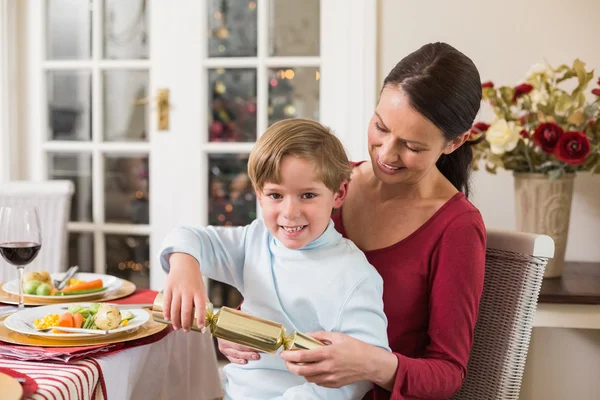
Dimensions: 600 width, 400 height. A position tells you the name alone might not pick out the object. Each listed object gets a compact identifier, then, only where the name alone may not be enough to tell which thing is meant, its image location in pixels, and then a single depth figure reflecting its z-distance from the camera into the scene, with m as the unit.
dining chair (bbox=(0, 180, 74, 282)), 2.71
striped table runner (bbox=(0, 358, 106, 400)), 1.03
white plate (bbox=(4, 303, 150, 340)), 1.22
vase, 2.31
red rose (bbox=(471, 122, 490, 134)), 2.34
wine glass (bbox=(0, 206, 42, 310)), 1.39
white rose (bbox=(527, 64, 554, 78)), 2.29
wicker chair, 1.39
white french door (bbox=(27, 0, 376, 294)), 3.15
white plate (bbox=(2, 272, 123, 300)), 1.58
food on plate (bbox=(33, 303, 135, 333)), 1.26
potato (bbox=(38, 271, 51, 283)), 1.68
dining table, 1.07
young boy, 1.18
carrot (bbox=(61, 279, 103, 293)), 1.63
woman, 1.28
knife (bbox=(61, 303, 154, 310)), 1.47
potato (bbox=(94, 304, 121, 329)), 1.25
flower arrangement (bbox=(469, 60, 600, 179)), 2.19
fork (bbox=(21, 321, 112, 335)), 1.23
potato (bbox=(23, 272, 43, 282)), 1.66
